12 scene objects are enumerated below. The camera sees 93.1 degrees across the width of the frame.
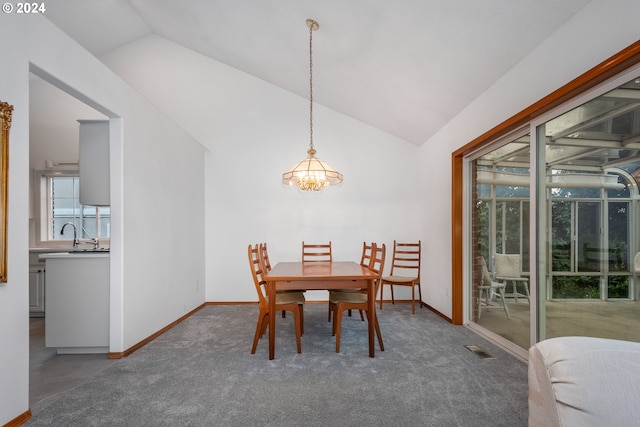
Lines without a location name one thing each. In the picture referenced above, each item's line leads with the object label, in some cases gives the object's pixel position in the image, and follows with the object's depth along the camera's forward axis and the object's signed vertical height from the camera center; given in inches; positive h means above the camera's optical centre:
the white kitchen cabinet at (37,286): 157.2 -37.9
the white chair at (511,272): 108.4 -22.4
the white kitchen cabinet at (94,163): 116.3 +19.4
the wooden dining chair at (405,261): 181.2 -30.0
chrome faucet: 173.5 -12.0
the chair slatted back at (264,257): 131.2 -20.1
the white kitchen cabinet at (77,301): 109.9 -31.5
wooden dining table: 105.0 -24.6
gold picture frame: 66.8 +7.7
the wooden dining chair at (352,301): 110.9 -33.6
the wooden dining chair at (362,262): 137.4 -30.3
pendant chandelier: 130.6 +17.2
